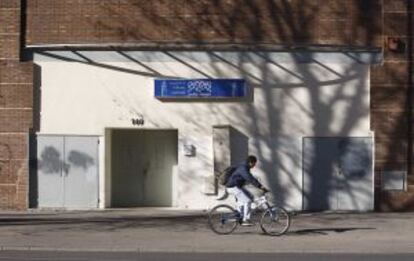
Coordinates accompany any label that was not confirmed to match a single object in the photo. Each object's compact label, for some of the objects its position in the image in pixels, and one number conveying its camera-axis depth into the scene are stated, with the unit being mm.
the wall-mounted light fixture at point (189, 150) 25359
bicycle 19047
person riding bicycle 19156
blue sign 25156
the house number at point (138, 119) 25328
